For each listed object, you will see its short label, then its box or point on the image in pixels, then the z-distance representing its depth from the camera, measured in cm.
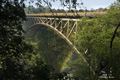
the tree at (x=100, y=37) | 950
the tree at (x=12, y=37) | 464
